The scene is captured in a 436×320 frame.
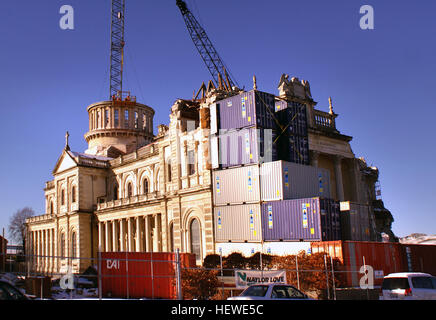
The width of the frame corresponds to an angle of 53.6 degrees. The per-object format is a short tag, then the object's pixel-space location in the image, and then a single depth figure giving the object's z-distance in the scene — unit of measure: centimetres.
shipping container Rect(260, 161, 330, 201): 2982
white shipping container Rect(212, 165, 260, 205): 3106
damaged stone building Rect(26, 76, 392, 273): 3619
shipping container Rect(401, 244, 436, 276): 2916
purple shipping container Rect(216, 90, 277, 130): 3212
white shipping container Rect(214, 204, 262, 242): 3050
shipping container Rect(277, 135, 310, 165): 3428
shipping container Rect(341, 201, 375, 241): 2919
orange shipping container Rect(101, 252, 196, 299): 2533
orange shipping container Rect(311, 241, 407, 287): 2433
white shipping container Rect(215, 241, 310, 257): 2777
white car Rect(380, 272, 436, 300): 1628
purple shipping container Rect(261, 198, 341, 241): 2714
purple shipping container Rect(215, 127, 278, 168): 3164
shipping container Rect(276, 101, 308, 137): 3472
